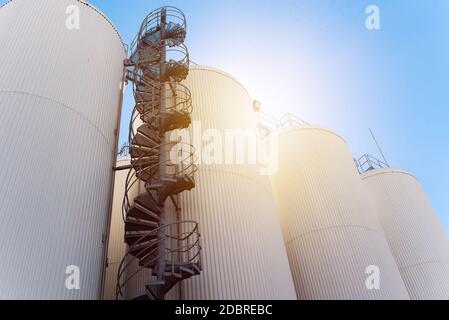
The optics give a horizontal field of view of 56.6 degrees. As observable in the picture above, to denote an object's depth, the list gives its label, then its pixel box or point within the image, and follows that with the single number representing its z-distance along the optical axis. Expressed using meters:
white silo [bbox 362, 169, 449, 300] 22.02
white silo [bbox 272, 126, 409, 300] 16.94
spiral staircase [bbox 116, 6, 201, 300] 11.98
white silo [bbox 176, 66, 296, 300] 12.53
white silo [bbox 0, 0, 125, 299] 10.18
